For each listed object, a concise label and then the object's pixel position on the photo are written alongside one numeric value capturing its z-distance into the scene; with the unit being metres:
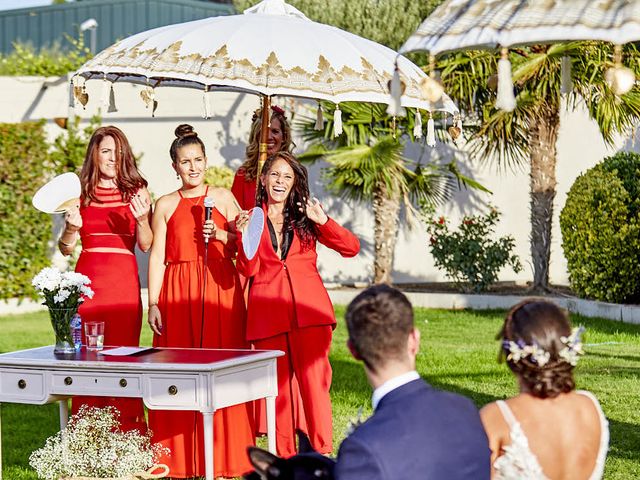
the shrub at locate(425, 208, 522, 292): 14.55
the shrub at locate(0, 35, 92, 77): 16.16
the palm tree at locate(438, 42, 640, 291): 13.38
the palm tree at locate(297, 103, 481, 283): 14.08
